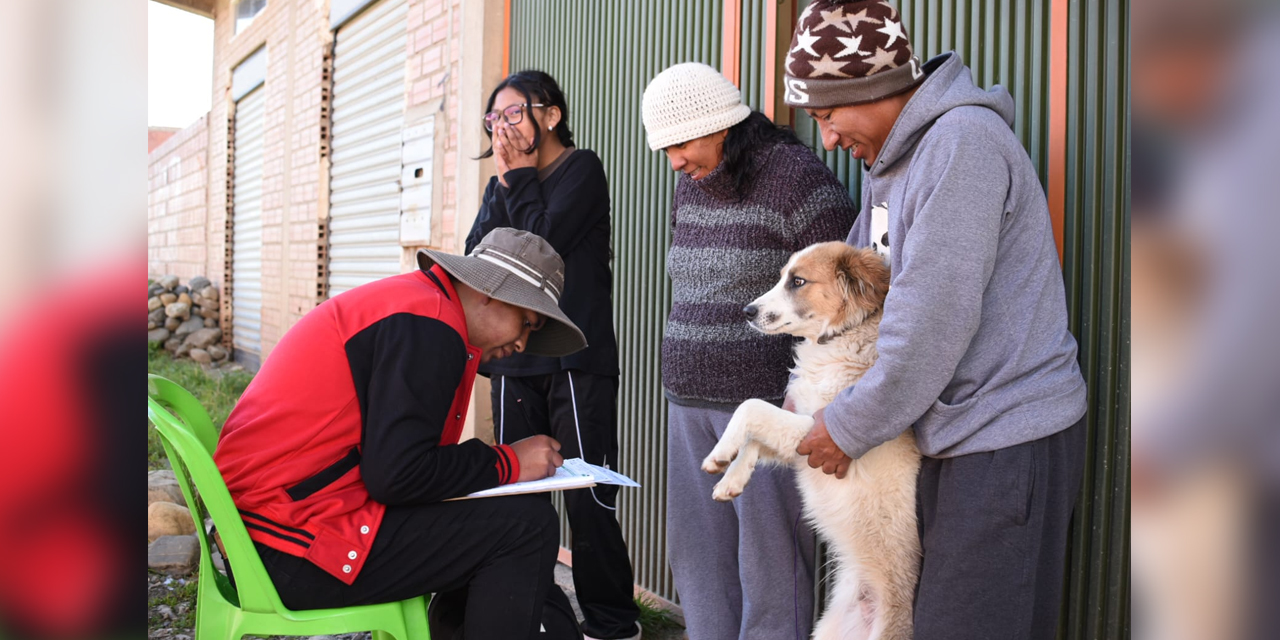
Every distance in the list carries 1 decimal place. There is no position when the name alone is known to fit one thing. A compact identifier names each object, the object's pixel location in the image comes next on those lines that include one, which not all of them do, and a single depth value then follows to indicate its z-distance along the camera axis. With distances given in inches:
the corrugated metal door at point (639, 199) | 158.1
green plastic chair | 73.8
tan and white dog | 82.3
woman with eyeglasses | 129.2
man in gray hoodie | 66.4
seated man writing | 79.4
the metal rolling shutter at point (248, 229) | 478.6
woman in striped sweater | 102.1
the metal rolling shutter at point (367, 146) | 292.2
